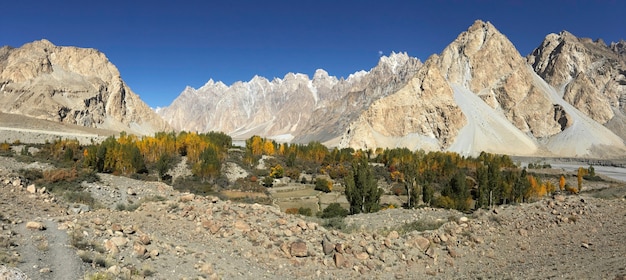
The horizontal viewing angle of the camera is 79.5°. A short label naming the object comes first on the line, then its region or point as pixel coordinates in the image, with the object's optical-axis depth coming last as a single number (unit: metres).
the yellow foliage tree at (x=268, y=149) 85.66
